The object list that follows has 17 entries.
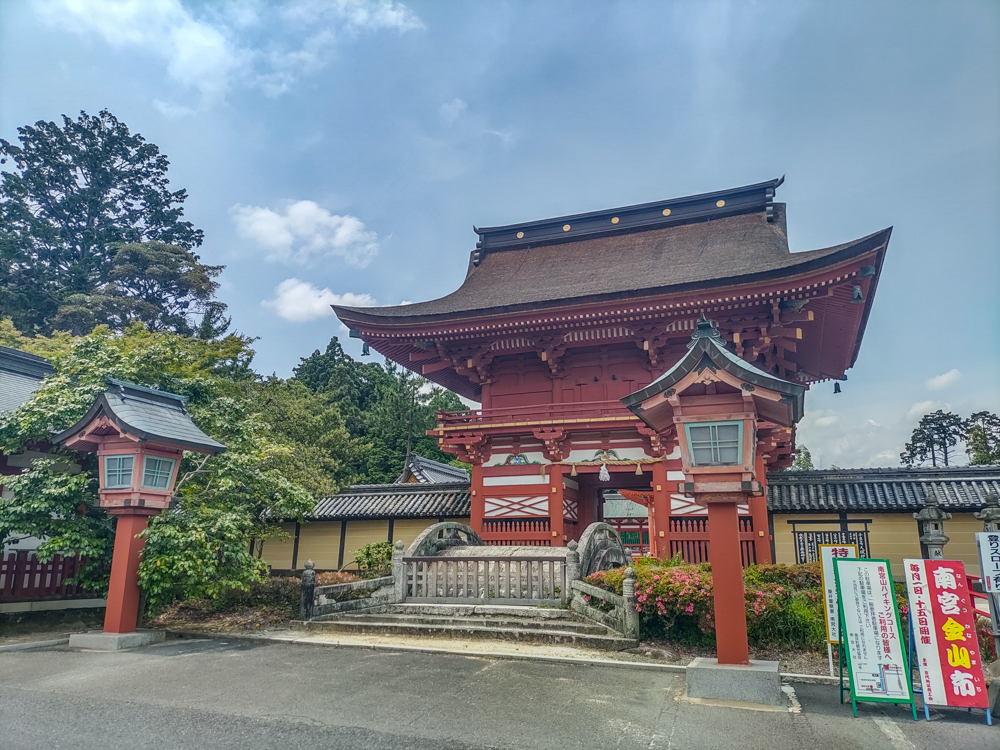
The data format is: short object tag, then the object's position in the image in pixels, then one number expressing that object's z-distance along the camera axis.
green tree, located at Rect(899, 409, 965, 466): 56.53
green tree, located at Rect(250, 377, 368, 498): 18.23
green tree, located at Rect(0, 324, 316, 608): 9.80
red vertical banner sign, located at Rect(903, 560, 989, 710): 5.55
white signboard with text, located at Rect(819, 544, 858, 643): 6.57
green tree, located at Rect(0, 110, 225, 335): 35.66
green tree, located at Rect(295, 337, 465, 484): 39.41
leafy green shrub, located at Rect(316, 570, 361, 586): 13.23
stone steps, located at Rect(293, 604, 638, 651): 9.27
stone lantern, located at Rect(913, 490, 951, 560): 10.45
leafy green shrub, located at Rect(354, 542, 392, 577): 14.70
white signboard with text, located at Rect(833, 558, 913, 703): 5.72
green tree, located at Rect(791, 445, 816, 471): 56.97
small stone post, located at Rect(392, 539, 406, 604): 12.00
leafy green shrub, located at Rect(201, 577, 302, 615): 12.84
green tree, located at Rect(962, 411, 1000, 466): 40.78
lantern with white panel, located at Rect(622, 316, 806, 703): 6.49
